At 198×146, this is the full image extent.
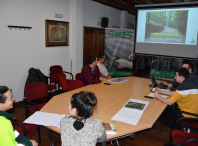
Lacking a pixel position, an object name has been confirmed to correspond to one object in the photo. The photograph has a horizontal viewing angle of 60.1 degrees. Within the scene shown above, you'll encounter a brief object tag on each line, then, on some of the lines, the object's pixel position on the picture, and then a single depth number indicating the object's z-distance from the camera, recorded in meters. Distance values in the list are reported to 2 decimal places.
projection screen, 4.71
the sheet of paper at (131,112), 1.88
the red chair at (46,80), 4.15
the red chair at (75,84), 3.12
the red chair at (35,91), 2.78
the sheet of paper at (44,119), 1.74
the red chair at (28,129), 2.13
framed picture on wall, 4.79
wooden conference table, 1.76
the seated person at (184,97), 2.34
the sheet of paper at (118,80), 3.67
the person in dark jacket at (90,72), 3.42
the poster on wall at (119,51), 6.20
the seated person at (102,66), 4.46
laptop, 3.26
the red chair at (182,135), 1.94
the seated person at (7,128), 1.32
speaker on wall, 6.83
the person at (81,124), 1.25
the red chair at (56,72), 4.60
